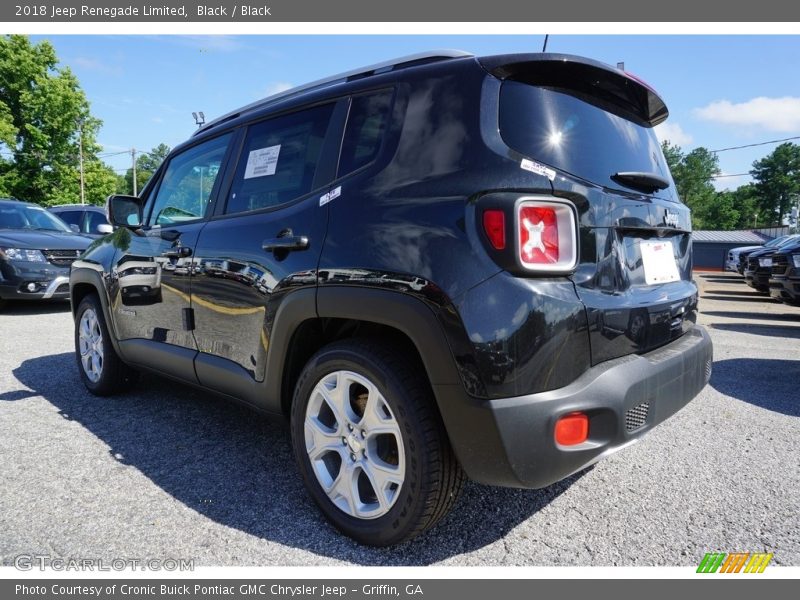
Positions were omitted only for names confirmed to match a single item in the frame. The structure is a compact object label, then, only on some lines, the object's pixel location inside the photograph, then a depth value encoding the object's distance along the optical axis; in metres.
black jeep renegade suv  1.69
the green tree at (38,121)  27.05
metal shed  34.91
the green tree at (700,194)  80.31
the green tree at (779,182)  77.06
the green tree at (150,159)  113.63
